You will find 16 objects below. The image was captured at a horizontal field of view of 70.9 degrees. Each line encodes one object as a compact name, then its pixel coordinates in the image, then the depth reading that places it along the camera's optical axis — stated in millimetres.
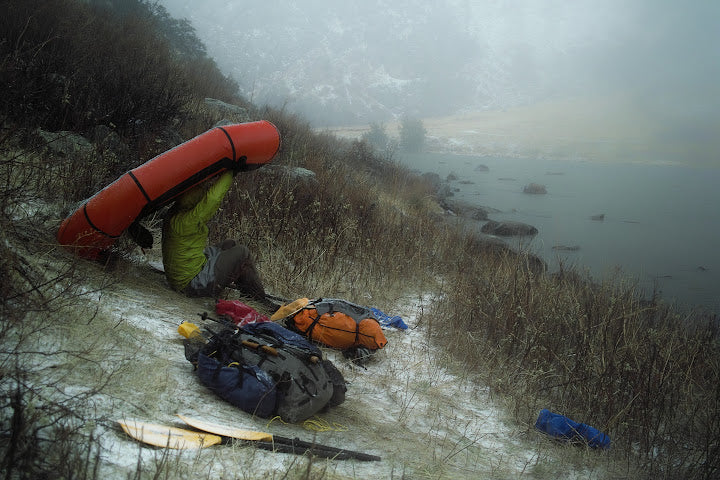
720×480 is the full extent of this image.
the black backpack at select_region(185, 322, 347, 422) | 2980
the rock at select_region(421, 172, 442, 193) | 20364
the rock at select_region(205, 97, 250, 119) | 11867
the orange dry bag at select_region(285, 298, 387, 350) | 4402
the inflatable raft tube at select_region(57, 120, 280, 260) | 3949
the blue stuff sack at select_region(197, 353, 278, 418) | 2965
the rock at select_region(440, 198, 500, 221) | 18422
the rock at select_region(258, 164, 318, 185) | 7820
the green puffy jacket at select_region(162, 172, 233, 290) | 4371
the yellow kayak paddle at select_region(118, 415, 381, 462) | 2282
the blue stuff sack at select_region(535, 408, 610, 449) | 3715
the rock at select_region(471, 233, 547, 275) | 8195
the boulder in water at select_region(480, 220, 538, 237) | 16125
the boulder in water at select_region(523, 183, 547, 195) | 30031
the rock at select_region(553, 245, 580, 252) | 16000
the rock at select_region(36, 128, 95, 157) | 5723
